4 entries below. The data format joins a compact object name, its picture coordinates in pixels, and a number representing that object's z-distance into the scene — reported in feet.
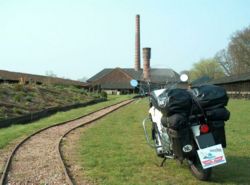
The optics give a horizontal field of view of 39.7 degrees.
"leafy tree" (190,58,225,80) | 248.27
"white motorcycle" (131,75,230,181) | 17.51
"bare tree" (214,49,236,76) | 218.43
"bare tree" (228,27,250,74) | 193.79
